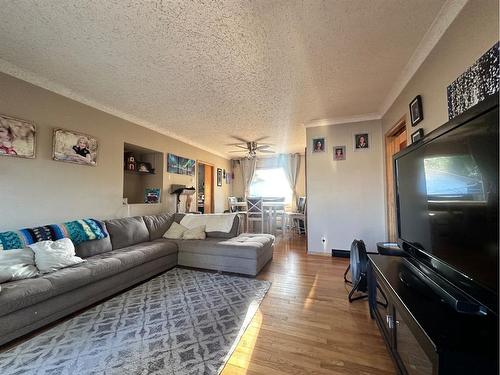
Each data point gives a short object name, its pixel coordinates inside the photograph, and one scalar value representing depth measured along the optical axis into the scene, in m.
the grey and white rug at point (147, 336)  1.34
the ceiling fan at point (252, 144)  4.94
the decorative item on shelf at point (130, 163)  3.94
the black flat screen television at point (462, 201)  0.78
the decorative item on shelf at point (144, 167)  4.13
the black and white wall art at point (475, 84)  1.13
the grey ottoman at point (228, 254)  2.83
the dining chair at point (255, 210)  5.23
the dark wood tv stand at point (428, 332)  0.70
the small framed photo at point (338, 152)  3.78
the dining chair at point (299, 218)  5.67
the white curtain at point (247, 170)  7.32
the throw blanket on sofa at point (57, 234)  1.95
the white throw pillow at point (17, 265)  1.68
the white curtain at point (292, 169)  6.79
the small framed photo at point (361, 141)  3.65
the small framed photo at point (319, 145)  3.89
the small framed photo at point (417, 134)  2.07
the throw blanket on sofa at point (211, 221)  3.47
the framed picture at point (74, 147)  2.60
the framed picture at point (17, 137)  2.14
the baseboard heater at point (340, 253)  3.69
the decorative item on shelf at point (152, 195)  4.28
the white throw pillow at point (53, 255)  1.91
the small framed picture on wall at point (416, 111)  2.08
